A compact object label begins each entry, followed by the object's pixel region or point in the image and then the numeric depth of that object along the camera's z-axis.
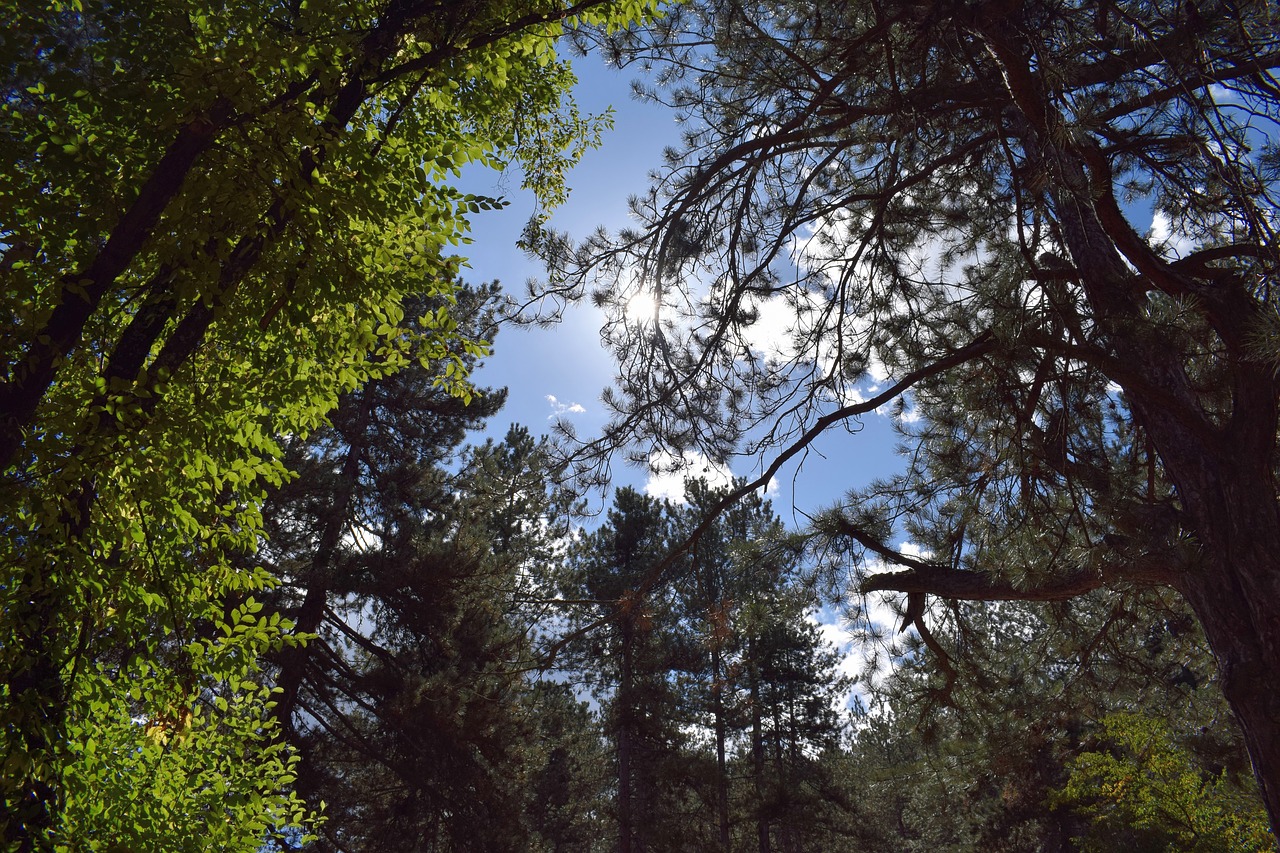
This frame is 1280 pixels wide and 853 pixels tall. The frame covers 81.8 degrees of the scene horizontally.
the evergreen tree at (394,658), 10.01
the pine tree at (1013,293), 3.76
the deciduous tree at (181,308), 2.77
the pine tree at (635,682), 16.27
